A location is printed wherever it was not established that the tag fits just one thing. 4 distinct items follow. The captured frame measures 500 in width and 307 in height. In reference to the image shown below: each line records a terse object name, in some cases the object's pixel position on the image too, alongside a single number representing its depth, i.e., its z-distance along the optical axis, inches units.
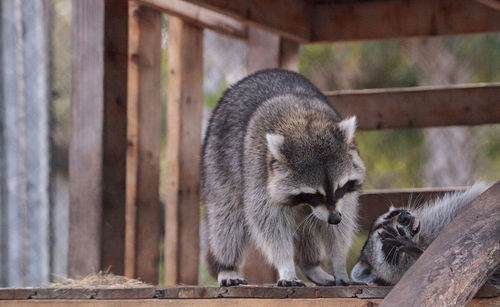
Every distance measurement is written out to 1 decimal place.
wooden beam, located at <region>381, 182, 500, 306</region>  212.2
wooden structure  308.8
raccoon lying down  261.0
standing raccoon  279.1
